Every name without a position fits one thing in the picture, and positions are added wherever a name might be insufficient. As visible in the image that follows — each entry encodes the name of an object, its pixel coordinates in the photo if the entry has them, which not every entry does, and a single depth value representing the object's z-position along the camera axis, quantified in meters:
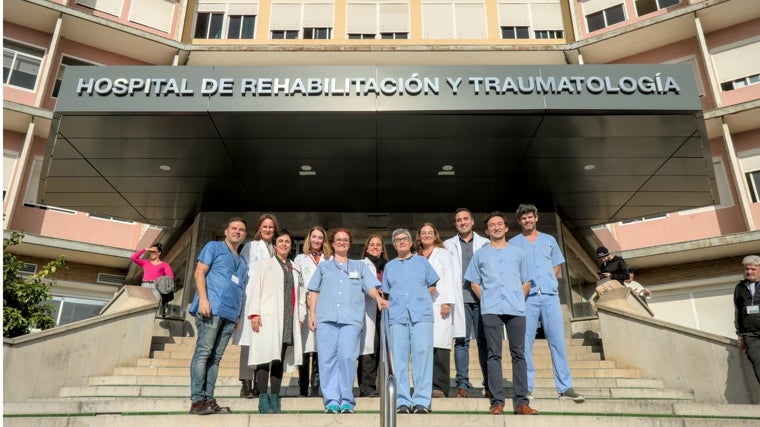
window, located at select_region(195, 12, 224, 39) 17.84
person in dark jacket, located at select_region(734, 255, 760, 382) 6.45
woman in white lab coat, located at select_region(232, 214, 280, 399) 5.49
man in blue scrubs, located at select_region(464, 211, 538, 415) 4.62
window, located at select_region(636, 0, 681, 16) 17.55
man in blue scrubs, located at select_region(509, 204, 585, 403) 5.20
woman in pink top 10.26
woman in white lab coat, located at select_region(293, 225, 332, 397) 5.55
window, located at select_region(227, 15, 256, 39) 17.66
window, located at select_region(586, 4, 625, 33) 18.05
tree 8.52
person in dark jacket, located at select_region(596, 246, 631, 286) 10.03
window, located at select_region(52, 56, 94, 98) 16.44
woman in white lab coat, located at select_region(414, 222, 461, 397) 5.49
